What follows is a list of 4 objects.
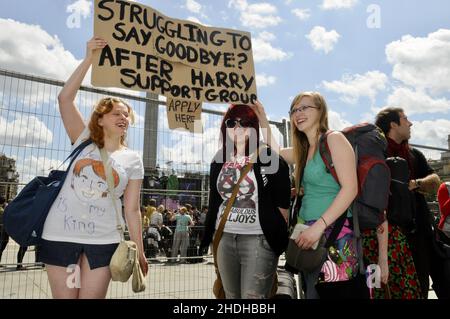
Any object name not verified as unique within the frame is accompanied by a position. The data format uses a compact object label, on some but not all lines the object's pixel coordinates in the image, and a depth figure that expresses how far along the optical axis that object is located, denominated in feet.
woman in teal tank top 6.73
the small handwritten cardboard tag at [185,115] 10.72
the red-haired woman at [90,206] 7.08
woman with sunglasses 7.95
